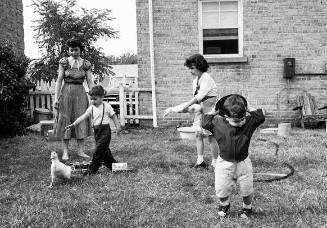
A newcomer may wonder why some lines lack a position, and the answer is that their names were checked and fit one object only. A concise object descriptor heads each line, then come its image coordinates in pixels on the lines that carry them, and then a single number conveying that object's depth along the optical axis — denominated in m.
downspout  10.77
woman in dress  6.74
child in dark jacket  3.71
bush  9.48
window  10.88
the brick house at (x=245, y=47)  10.77
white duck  4.92
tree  13.30
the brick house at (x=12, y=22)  13.02
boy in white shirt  5.55
